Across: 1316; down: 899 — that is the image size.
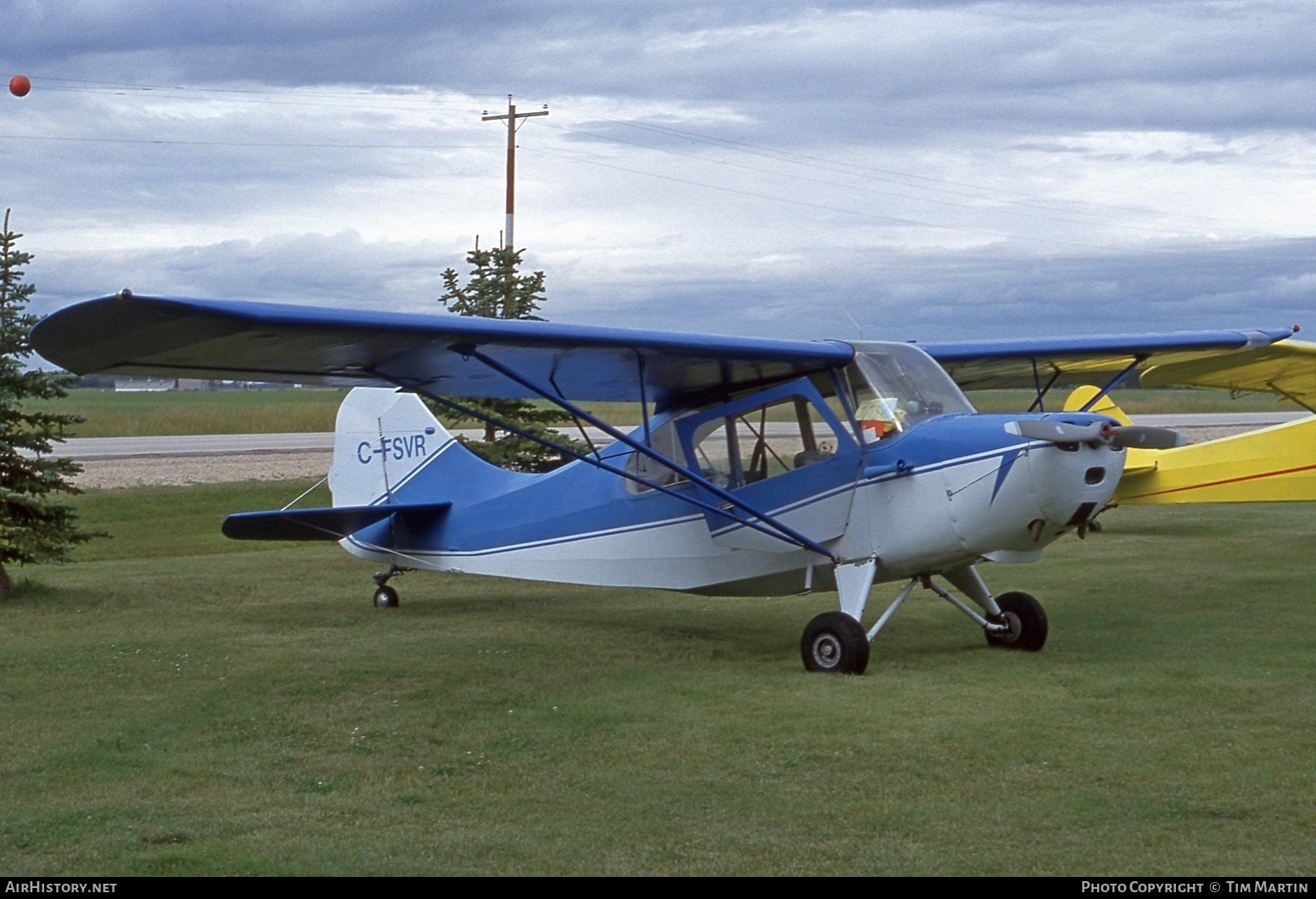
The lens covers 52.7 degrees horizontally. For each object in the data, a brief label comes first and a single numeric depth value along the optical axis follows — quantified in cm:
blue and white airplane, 810
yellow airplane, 1559
